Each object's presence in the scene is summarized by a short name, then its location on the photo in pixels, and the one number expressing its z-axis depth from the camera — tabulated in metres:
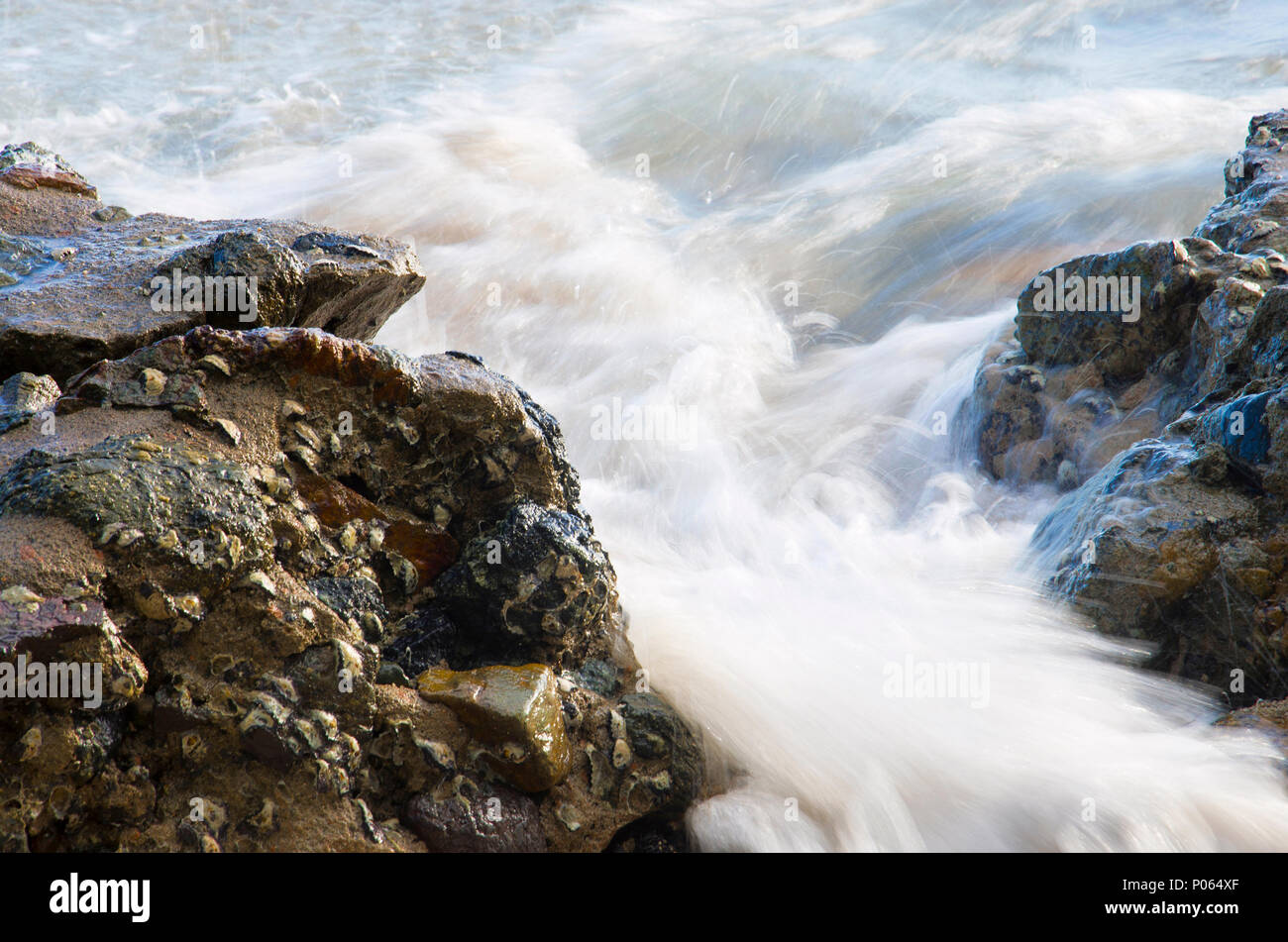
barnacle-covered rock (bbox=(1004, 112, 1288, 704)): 3.65
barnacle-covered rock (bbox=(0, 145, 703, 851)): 2.34
